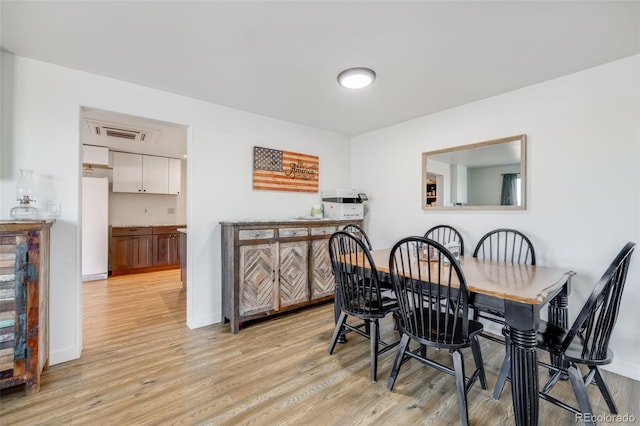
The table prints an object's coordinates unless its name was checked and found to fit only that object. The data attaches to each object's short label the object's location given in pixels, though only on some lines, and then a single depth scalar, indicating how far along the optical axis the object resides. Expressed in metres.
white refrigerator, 4.65
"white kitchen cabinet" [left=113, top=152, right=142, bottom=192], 5.18
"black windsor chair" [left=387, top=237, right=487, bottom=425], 1.55
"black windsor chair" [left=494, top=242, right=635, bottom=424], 1.37
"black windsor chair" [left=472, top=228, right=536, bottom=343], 2.49
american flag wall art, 3.37
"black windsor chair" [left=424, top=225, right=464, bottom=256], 3.01
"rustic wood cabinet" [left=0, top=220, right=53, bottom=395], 1.71
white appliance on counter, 3.71
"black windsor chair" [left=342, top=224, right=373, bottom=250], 3.59
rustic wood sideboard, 2.77
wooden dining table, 1.39
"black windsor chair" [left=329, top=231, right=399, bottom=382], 1.98
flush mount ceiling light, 2.26
